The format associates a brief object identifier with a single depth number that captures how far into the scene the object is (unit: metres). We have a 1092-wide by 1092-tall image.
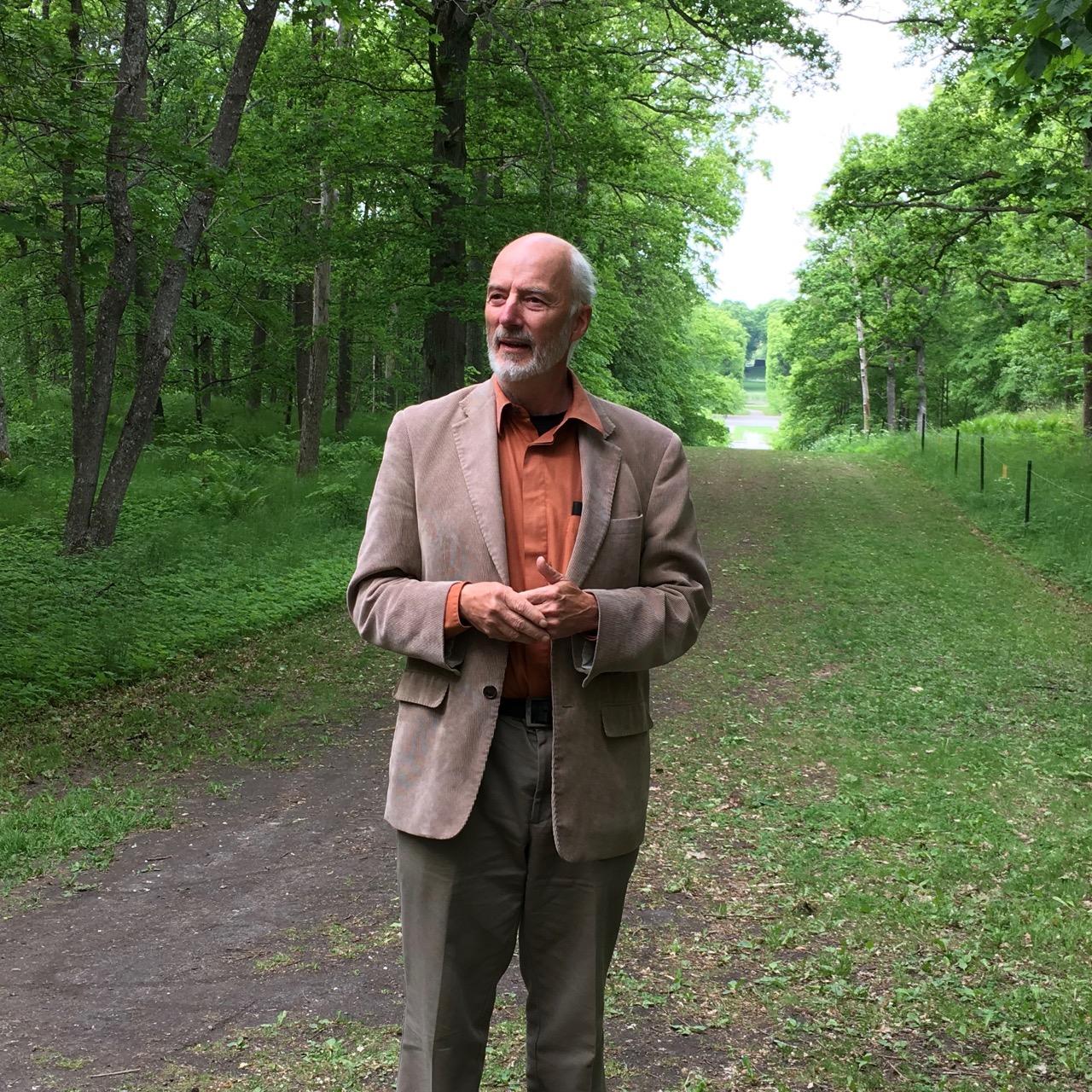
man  2.38
